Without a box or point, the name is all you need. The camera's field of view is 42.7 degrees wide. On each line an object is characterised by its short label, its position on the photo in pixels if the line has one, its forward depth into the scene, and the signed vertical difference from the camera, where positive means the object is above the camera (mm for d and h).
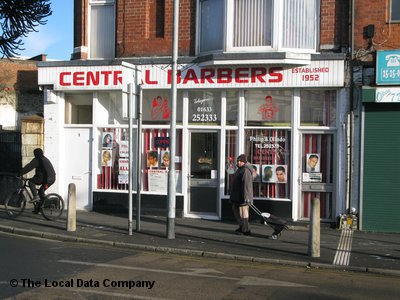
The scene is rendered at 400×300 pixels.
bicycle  12706 -1478
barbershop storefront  13109 +388
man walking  11508 -999
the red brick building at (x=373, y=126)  12453 +595
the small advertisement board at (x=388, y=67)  12156 +1986
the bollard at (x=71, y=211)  11359 -1443
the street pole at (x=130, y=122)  11016 +541
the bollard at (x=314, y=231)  9461 -1507
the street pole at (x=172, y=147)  10805 +11
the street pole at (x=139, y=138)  11266 +201
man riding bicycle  13008 -768
